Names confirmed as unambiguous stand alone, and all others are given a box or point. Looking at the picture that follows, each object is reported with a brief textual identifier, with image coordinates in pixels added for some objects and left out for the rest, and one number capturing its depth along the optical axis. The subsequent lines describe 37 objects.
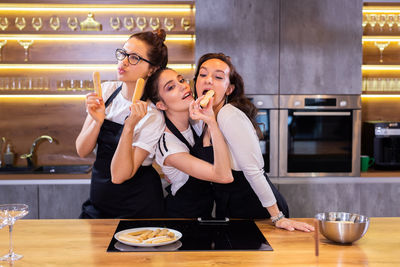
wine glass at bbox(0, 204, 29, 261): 1.60
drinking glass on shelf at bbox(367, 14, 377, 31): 4.28
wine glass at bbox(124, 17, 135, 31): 4.21
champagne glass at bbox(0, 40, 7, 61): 4.22
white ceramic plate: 1.67
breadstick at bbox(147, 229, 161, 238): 1.75
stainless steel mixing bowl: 1.70
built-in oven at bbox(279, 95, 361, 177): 4.00
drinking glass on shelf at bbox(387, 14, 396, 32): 4.27
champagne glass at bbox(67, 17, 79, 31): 4.20
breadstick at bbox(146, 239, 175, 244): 1.69
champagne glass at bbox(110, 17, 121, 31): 4.21
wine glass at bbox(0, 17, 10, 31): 4.17
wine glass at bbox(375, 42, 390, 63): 4.38
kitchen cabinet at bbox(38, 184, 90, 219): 3.80
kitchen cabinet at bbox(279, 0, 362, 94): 3.93
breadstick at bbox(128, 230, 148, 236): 1.79
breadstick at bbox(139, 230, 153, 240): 1.74
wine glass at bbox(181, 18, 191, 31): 4.24
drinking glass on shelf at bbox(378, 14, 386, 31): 4.27
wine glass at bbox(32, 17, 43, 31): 4.23
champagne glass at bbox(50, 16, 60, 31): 4.21
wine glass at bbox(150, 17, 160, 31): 4.16
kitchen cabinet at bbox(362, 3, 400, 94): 4.28
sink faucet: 4.31
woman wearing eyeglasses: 2.26
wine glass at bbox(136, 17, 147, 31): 4.18
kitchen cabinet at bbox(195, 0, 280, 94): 3.92
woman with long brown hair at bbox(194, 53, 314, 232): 2.07
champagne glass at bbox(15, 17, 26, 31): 4.25
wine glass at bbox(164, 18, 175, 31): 4.21
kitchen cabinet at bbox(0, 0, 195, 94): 4.20
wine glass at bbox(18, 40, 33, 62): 4.28
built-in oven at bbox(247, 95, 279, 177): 3.97
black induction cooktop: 1.69
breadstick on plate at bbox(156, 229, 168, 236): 1.75
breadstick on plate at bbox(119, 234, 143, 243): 1.71
